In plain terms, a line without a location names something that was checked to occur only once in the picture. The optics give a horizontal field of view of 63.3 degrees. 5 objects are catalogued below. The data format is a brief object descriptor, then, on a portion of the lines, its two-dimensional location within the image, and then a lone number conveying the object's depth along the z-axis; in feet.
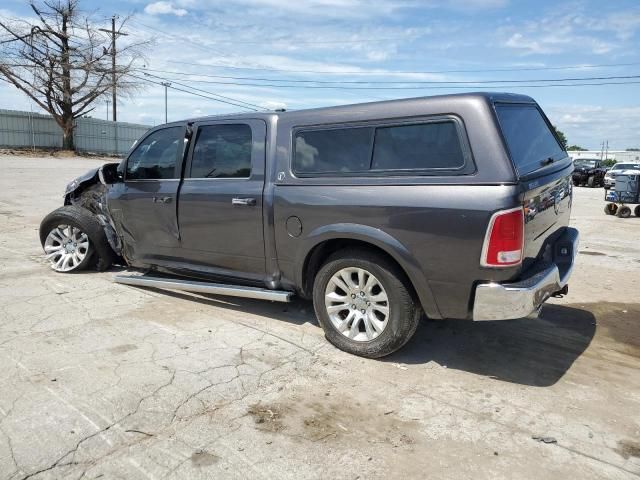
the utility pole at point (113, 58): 123.65
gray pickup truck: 11.26
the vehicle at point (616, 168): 75.65
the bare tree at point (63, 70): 113.09
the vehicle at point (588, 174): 102.32
